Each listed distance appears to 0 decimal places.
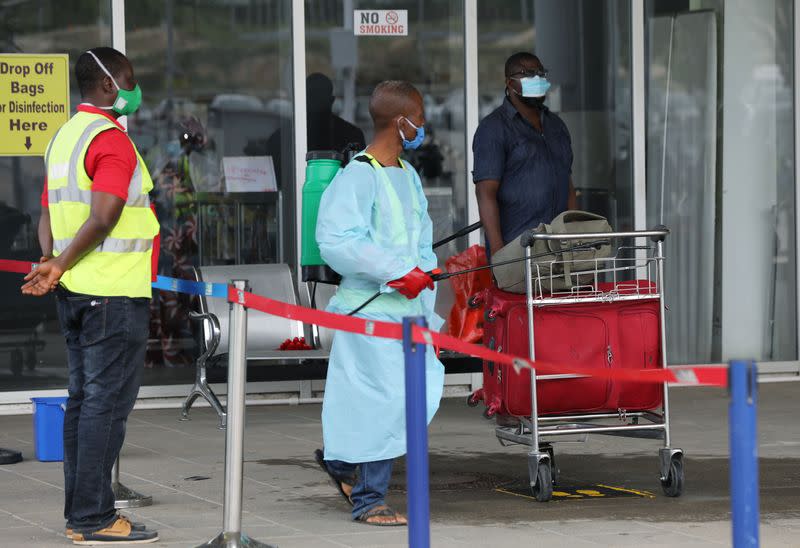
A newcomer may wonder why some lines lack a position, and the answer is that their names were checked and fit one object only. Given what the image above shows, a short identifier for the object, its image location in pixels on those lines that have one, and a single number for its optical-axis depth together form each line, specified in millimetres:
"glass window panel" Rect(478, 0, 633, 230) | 21859
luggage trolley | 13242
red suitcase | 13312
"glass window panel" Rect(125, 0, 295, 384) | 20422
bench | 18469
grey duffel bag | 13234
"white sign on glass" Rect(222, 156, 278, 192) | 20719
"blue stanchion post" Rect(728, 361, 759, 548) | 7523
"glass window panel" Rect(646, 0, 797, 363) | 22266
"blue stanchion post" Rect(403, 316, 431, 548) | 8953
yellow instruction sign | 19609
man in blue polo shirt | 15094
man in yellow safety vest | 11227
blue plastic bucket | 15328
